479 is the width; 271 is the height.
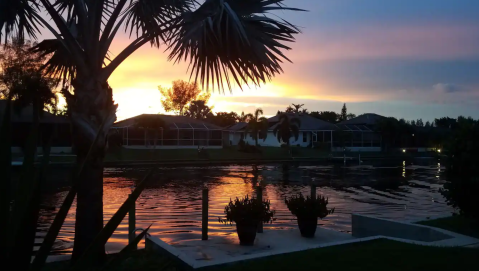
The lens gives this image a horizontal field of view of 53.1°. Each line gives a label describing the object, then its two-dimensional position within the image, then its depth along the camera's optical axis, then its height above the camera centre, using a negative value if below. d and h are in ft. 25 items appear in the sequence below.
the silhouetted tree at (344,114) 379.72 +24.53
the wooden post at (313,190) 32.58 -3.13
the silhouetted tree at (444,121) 332.64 +17.24
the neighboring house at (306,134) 213.66 +5.22
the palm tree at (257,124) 188.14 +7.90
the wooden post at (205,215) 29.35 -4.37
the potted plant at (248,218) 27.53 -4.30
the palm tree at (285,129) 185.37 +6.05
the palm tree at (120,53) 19.61 +4.10
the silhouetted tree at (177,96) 278.05 +28.09
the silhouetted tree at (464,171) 28.17 -1.55
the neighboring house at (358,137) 204.23 +3.22
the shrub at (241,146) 170.71 -0.67
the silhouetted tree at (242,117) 336.82 +19.27
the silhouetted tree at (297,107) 339.65 +26.78
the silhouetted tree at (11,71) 63.41 +16.40
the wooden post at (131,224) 27.79 -4.70
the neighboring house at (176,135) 177.88 +3.62
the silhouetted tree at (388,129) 197.88 +6.53
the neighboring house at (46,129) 119.14 +3.79
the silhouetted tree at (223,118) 321.93 +18.01
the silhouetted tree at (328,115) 353.26 +21.88
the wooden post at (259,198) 30.53 -3.40
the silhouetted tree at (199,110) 313.94 +23.06
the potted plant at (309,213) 30.40 -4.39
